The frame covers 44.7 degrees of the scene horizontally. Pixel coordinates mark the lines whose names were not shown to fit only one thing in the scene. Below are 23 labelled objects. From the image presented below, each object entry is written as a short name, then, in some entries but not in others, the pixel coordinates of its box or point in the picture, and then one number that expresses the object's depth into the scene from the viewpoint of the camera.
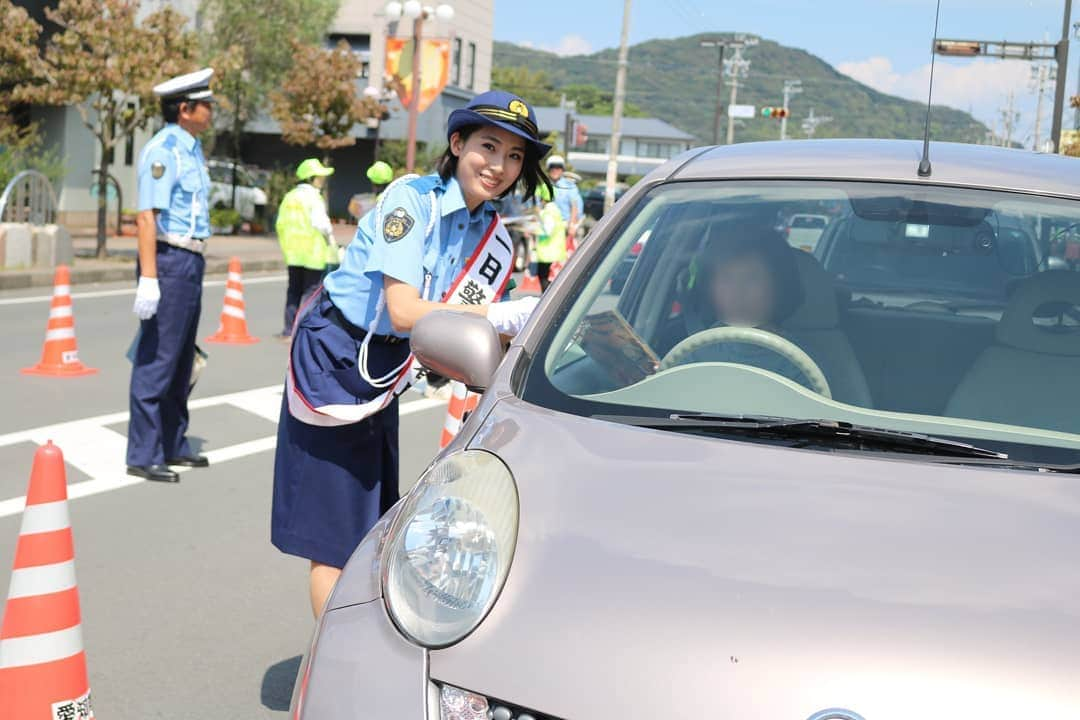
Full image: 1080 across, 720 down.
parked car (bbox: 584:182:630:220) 46.84
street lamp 28.19
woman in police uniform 3.77
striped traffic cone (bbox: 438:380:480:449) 6.92
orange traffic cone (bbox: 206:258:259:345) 12.94
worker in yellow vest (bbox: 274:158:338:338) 12.55
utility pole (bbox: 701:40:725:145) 65.94
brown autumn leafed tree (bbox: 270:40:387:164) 34.41
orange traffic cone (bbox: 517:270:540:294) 21.42
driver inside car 3.23
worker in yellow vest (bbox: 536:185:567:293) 16.56
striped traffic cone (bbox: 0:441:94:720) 3.34
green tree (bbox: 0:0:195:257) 20.42
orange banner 31.89
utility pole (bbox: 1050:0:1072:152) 28.56
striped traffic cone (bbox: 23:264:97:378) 10.21
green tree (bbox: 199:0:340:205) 36.56
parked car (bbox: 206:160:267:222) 34.31
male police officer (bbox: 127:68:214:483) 6.79
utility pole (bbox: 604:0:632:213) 39.38
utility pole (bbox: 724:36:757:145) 77.56
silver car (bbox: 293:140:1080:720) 1.93
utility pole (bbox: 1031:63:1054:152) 72.38
